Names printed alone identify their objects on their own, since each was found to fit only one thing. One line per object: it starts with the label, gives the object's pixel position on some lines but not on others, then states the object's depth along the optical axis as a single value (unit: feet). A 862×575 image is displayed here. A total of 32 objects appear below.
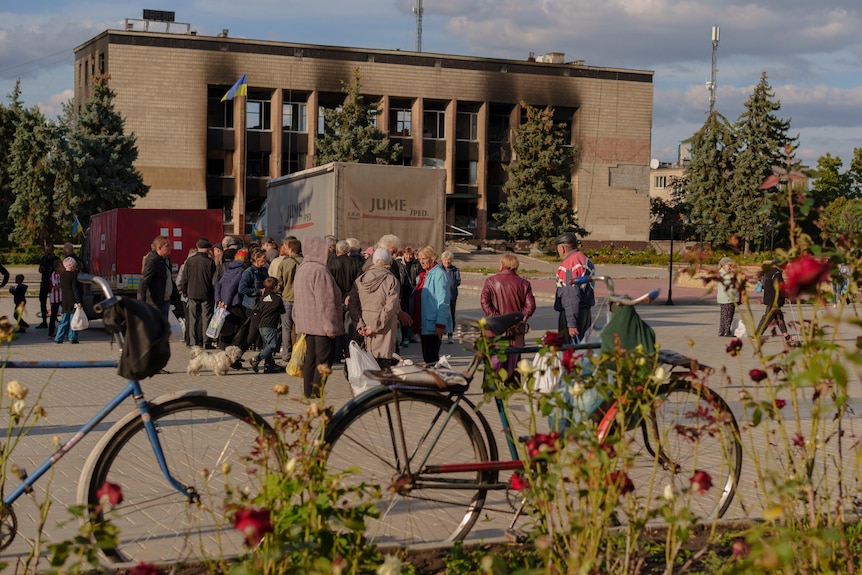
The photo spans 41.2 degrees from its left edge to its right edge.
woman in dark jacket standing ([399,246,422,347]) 62.20
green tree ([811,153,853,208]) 281.54
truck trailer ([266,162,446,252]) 67.26
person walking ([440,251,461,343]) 59.24
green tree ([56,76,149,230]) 186.70
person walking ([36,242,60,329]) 71.82
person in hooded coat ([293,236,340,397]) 36.37
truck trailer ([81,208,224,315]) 78.89
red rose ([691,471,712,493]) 11.84
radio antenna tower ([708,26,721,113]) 271.08
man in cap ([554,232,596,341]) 43.80
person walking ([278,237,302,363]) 50.42
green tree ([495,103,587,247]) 223.71
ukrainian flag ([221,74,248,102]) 165.56
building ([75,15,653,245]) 217.77
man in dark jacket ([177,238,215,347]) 57.06
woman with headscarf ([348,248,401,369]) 39.50
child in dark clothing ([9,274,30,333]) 65.61
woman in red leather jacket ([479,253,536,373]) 40.78
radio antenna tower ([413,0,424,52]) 261.85
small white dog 47.32
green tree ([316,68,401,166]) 216.33
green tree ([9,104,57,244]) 189.16
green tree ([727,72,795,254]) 235.81
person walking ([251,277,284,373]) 48.80
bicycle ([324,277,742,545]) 17.22
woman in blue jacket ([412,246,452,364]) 47.62
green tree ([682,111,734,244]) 240.53
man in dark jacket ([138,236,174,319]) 52.85
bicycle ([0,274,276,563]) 16.39
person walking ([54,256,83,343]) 63.57
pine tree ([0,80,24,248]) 202.49
